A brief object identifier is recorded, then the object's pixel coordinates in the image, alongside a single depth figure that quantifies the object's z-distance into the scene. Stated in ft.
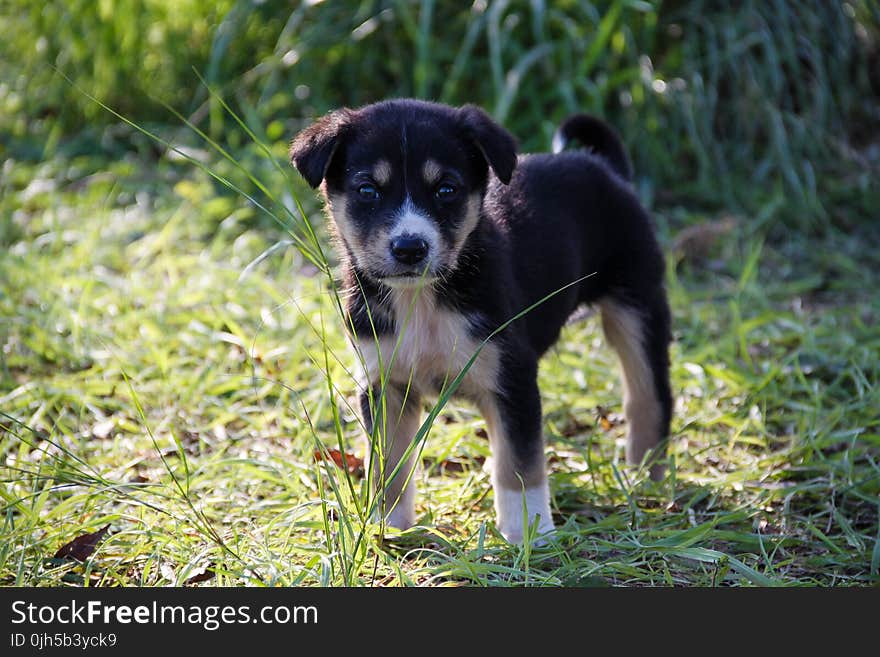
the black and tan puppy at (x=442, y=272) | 10.39
